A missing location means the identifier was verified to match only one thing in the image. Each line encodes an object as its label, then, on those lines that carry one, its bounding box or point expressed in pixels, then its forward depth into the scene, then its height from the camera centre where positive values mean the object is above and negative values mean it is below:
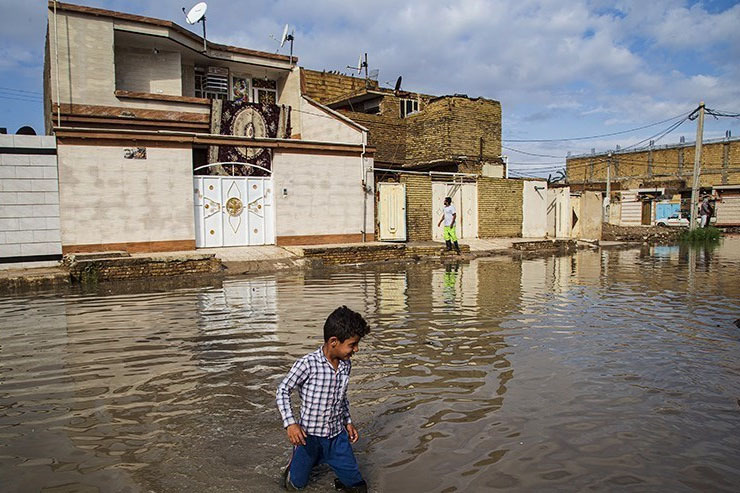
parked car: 37.94 +0.03
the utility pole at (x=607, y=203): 42.84 +1.38
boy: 3.13 -1.07
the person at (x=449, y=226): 16.86 -0.17
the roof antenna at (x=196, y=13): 18.89 +7.20
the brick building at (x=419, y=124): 26.55 +4.92
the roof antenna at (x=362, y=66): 30.72 +8.77
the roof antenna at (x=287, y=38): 21.84 +7.38
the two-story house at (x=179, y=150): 13.84 +1.99
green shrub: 26.62 -0.72
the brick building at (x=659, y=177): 40.56 +4.75
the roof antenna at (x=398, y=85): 29.48 +7.46
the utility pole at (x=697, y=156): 27.72 +3.35
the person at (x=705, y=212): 32.34 +0.50
